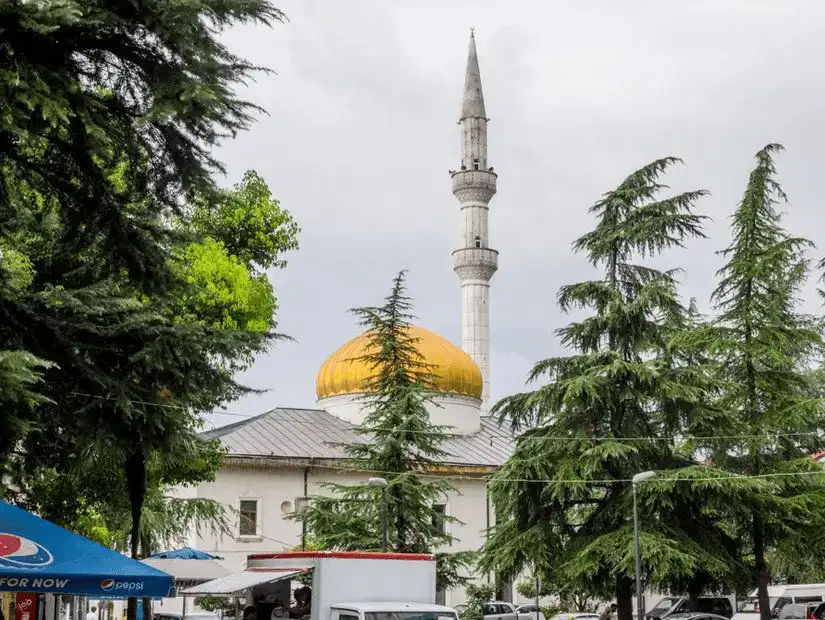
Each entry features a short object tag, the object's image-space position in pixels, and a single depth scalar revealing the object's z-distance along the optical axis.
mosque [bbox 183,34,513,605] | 47.56
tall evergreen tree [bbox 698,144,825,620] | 29.39
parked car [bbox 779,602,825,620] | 36.28
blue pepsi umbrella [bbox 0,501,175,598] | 10.77
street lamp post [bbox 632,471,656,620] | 27.28
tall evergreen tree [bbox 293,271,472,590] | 34.28
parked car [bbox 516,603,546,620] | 45.60
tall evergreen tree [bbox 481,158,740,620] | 29.50
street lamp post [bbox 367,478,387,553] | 31.33
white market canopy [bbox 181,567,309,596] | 18.69
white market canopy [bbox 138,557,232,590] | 26.28
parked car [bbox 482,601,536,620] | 41.22
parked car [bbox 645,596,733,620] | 38.97
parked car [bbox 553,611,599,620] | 41.78
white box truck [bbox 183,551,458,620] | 17.70
